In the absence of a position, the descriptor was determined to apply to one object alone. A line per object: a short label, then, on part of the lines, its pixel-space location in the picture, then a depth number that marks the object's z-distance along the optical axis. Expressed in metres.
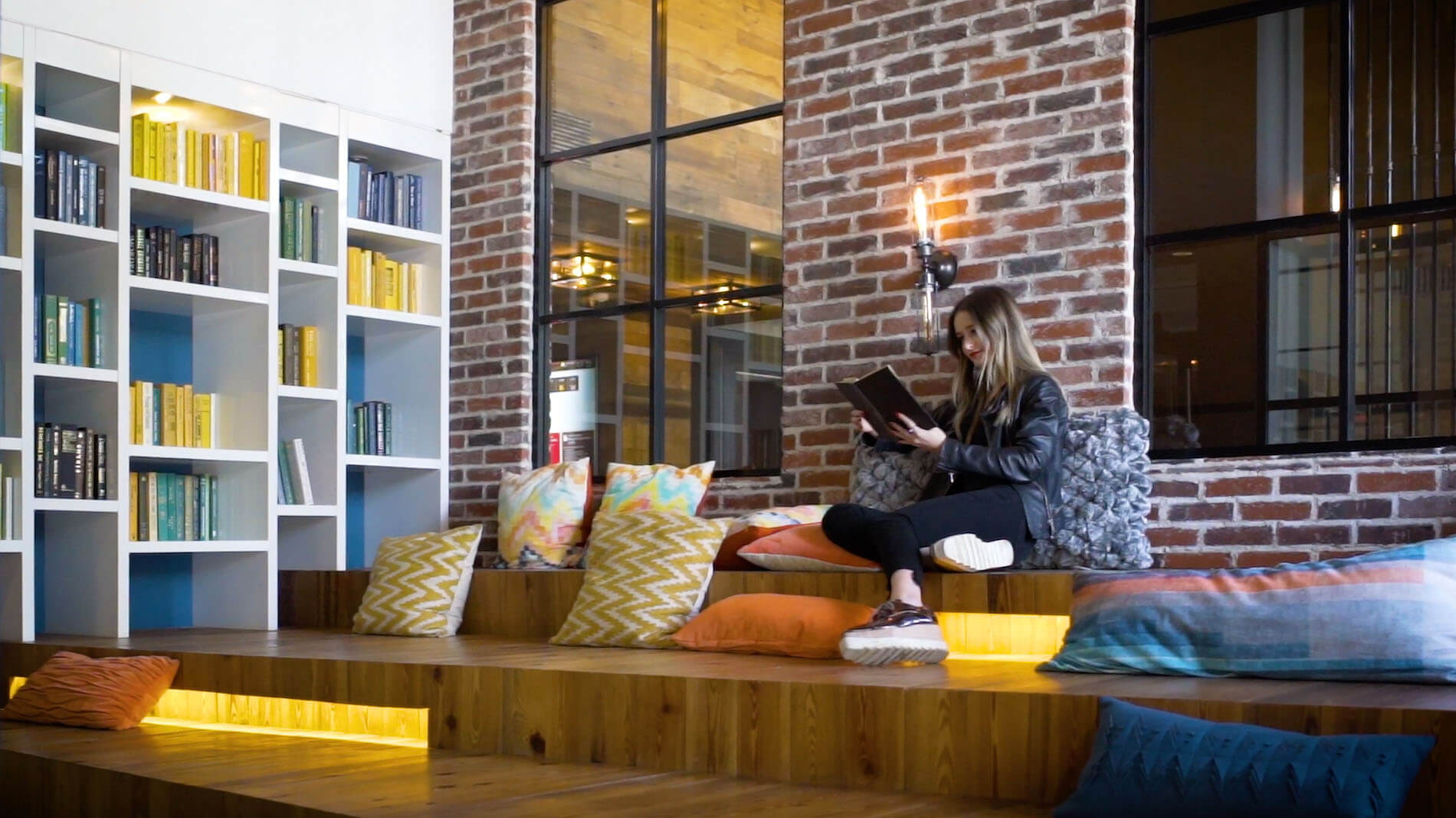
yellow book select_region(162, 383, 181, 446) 5.40
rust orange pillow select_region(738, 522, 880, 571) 4.23
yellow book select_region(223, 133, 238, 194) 5.57
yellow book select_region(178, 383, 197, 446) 5.45
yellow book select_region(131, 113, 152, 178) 5.32
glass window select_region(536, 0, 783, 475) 5.57
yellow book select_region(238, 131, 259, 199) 5.60
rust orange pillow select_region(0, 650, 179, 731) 4.26
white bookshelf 4.98
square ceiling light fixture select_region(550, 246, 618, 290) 6.03
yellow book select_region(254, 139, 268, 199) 5.61
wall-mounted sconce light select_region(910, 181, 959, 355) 4.81
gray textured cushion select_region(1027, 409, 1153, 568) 4.20
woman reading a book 3.93
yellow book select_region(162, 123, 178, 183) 5.40
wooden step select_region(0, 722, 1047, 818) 2.90
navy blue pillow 2.34
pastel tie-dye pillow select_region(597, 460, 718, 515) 5.14
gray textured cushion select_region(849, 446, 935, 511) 4.58
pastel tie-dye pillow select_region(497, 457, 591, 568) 5.37
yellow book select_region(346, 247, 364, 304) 5.95
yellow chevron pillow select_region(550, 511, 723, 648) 4.34
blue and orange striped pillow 2.93
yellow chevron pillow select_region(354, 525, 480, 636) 5.02
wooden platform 2.74
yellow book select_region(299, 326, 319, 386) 5.80
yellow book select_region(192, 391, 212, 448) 5.53
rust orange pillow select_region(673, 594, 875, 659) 3.79
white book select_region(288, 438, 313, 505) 5.73
